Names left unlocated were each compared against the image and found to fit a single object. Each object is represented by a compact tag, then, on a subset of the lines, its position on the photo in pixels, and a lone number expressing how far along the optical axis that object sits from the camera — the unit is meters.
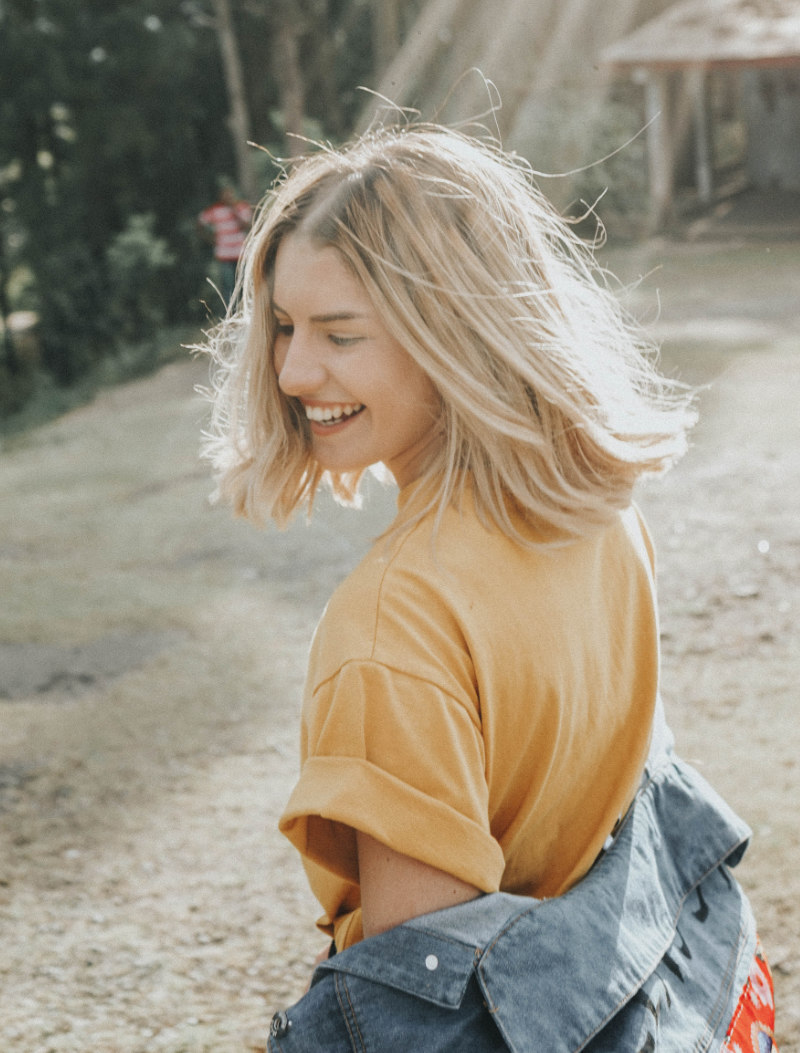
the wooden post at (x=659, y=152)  18.44
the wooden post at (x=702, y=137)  20.22
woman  1.28
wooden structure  17.47
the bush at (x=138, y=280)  18.75
